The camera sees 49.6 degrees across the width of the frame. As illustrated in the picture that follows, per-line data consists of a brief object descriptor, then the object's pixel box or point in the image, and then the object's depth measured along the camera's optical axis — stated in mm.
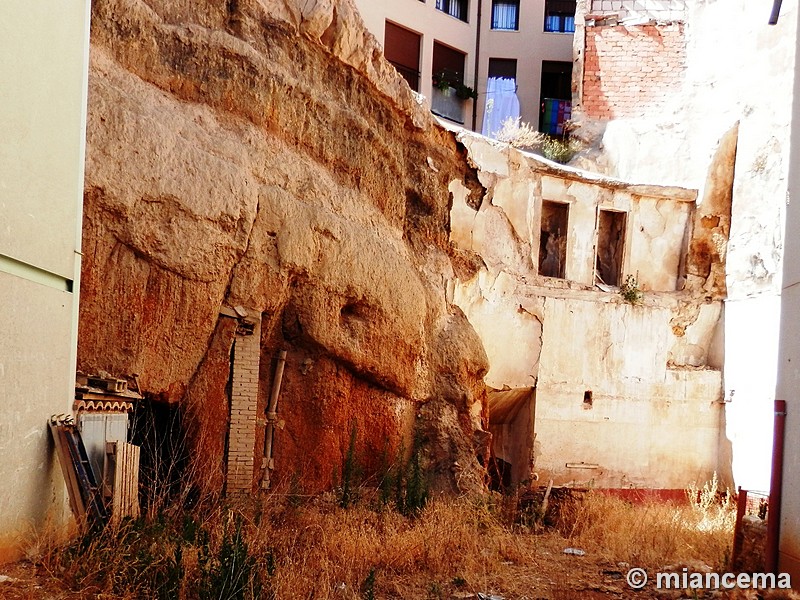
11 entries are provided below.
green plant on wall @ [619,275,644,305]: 16281
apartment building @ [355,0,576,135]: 25375
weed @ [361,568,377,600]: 7388
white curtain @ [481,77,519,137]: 25203
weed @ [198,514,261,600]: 6660
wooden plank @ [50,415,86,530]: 7586
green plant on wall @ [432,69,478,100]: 25844
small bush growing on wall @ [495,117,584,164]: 20219
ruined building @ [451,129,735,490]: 15195
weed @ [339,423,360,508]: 10703
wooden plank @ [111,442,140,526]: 7828
